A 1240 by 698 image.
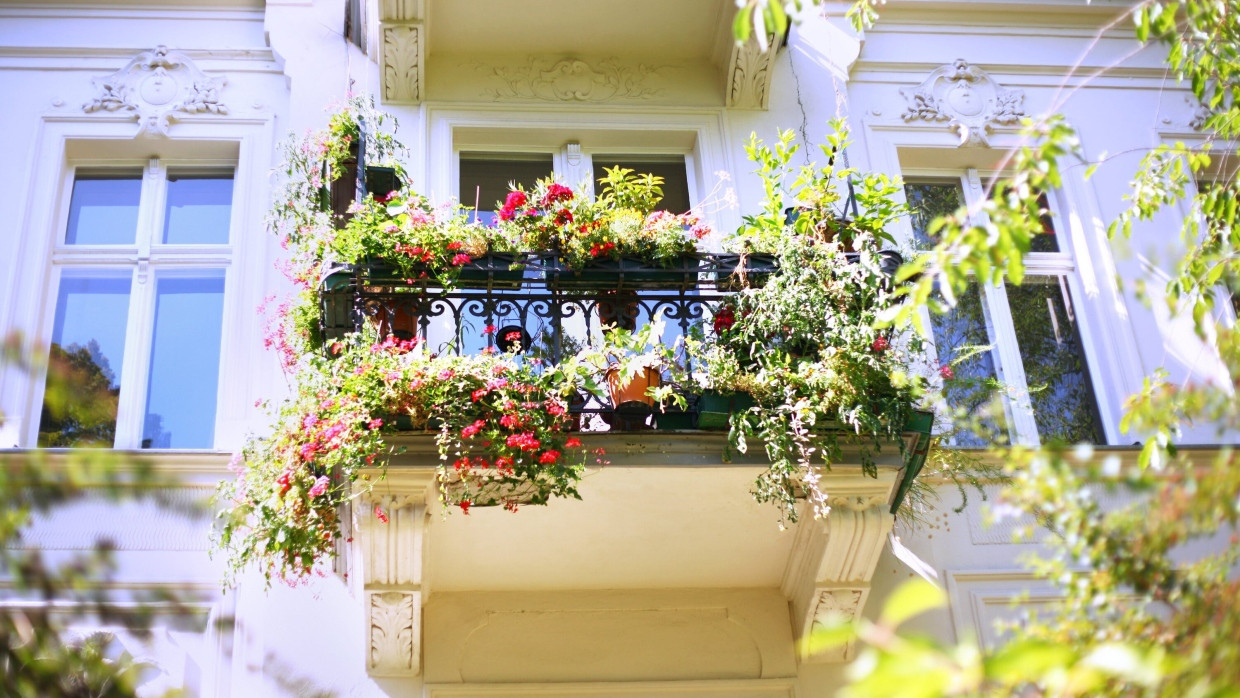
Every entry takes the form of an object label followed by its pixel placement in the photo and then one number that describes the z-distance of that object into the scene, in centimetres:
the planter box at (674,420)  573
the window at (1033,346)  733
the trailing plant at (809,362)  557
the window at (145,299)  703
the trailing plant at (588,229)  607
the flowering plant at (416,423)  535
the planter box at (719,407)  567
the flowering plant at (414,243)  589
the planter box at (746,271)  611
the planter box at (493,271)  600
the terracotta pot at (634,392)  574
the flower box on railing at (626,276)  604
